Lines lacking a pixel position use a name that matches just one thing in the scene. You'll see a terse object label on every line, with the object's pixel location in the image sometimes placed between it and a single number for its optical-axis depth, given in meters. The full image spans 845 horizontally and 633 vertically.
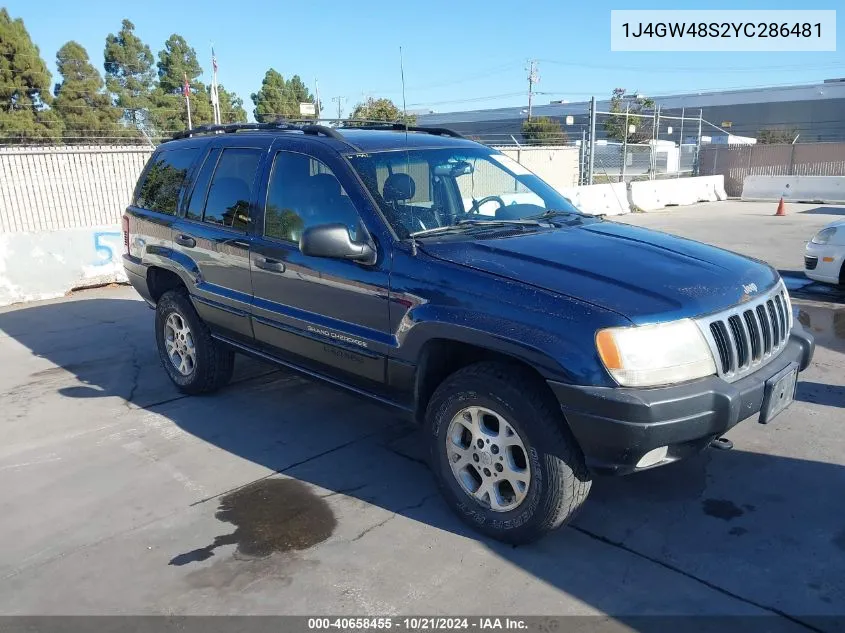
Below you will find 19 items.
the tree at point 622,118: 36.47
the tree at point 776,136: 48.88
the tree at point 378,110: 27.95
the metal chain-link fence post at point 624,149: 19.78
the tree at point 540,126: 43.28
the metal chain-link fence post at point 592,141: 17.70
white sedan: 8.21
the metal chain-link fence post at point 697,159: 26.88
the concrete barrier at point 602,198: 17.67
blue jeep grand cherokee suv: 2.91
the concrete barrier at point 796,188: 23.09
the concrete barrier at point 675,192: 20.47
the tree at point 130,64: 45.97
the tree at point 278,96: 46.44
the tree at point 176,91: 42.22
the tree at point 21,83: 31.28
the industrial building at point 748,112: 56.22
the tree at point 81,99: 35.09
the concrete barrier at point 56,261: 9.07
